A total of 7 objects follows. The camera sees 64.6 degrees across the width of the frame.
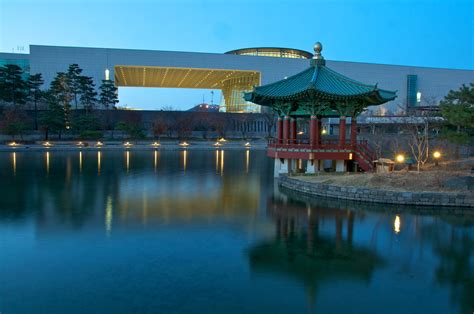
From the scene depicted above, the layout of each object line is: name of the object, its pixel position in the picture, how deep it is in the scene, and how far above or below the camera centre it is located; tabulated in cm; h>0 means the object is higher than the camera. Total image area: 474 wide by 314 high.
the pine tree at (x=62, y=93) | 5272 +548
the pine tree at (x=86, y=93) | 5729 +575
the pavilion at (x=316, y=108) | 2116 +144
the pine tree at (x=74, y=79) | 5734 +791
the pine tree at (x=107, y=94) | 6038 +591
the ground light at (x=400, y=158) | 2103 -141
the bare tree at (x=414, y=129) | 2628 +36
